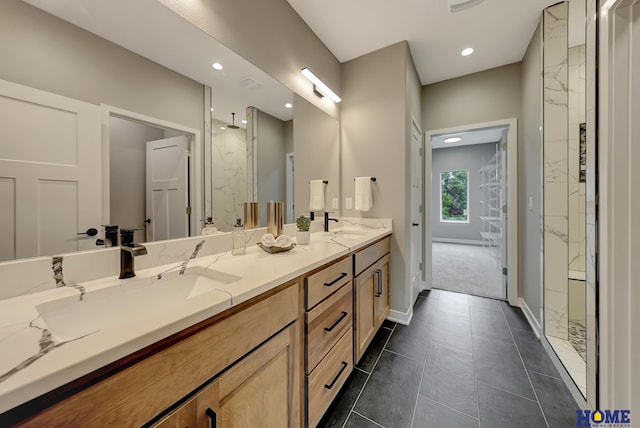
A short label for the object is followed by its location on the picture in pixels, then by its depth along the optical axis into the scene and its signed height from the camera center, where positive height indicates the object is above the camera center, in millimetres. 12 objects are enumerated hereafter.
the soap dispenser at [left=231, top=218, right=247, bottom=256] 1267 -160
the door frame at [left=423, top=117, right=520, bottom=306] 2475 +103
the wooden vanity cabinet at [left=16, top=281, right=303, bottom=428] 449 -405
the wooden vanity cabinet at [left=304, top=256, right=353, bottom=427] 1045 -621
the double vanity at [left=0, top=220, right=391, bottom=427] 418 -321
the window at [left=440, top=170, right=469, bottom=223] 6250 +449
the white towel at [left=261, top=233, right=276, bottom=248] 1294 -157
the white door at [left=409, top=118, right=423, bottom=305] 2416 +19
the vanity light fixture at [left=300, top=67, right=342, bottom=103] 1919 +1135
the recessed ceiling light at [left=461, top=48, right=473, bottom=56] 2273 +1588
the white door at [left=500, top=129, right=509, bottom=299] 2662 -42
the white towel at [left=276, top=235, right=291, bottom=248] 1301 -164
